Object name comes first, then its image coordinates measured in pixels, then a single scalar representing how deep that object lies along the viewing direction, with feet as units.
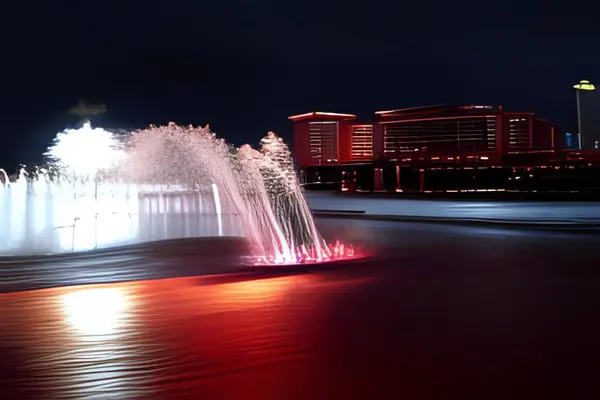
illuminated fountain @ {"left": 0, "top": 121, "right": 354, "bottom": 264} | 56.65
